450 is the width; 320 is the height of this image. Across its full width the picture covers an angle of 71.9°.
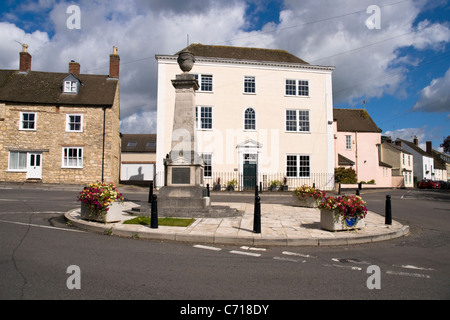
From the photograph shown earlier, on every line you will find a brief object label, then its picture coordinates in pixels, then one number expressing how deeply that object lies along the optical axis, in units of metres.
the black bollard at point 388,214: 9.99
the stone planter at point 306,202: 14.99
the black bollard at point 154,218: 8.55
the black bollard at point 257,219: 8.26
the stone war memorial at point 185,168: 11.19
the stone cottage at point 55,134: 26.27
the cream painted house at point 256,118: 26.34
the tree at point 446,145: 38.91
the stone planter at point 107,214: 9.25
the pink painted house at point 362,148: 39.69
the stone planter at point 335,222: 8.77
